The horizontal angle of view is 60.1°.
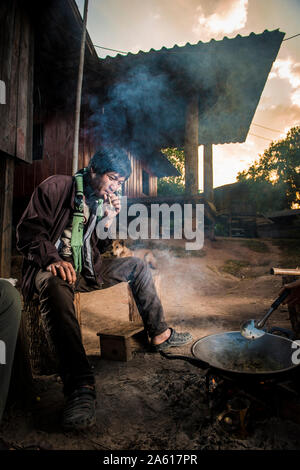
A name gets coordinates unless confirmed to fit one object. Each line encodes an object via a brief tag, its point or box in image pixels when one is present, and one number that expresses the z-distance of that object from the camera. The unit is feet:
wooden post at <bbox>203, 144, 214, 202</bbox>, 33.60
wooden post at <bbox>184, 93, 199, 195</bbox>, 22.48
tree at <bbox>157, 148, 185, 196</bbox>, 97.78
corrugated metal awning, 19.36
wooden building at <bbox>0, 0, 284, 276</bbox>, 12.48
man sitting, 5.96
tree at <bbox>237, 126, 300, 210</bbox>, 94.12
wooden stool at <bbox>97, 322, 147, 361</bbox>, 8.63
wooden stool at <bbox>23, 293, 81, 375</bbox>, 7.80
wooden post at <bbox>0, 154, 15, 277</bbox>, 11.96
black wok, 5.62
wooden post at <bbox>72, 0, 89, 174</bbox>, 20.99
